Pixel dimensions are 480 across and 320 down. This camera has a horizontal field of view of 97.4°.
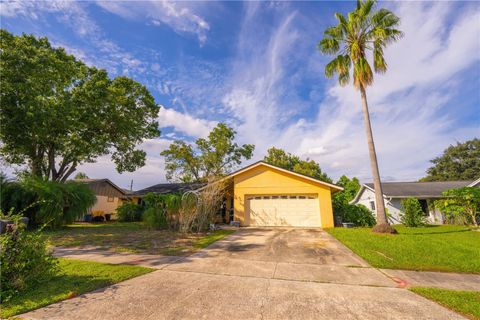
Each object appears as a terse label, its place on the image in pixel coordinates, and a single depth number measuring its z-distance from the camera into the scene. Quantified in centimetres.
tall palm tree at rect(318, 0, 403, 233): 1203
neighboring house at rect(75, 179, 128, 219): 2544
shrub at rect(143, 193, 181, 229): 1198
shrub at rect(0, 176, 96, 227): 1226
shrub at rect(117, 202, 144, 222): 2006
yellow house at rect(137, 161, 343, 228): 1465
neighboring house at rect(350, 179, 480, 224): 1817
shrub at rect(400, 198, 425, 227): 1492
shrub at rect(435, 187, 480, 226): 1377
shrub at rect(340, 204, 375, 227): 1563
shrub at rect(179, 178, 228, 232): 1132
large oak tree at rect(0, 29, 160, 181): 1110
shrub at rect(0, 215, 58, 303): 379
